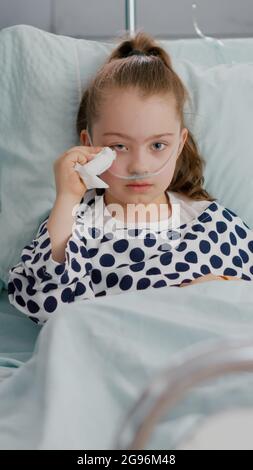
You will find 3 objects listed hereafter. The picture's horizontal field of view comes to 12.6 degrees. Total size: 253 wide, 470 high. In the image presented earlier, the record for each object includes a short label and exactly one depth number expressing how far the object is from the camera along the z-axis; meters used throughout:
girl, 1.57
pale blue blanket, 1.23
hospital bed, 1.24
